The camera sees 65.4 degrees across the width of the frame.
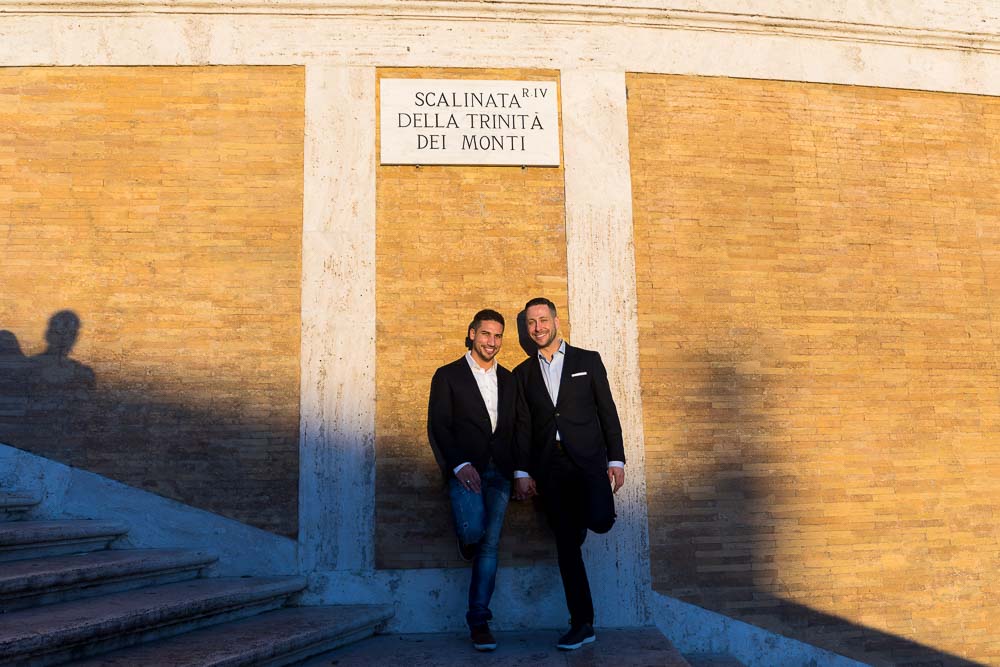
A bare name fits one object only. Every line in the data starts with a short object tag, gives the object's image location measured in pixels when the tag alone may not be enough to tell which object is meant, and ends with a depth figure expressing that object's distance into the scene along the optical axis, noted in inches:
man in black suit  173.8
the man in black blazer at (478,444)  177.5
